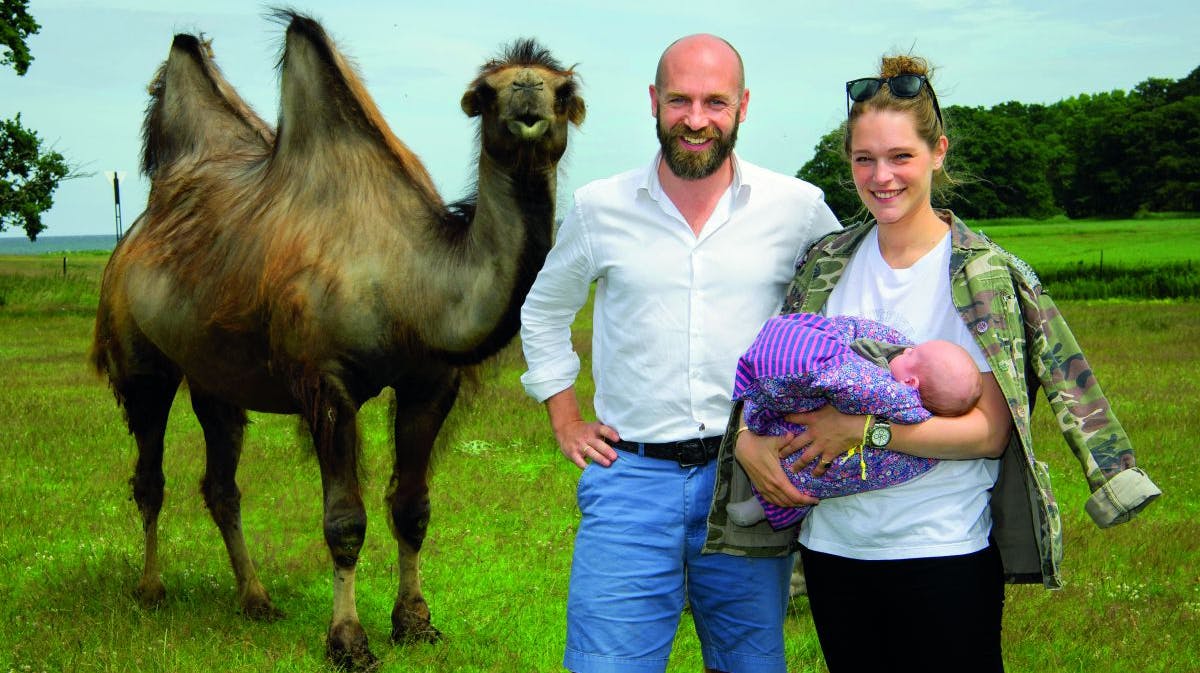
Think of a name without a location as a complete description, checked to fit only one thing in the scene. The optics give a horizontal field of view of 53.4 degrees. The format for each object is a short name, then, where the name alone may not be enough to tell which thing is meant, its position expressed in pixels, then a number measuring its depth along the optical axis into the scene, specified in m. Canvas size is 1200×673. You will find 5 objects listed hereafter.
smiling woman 2.88
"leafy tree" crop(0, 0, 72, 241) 27.06
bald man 3.47
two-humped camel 4.91
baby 2.80
